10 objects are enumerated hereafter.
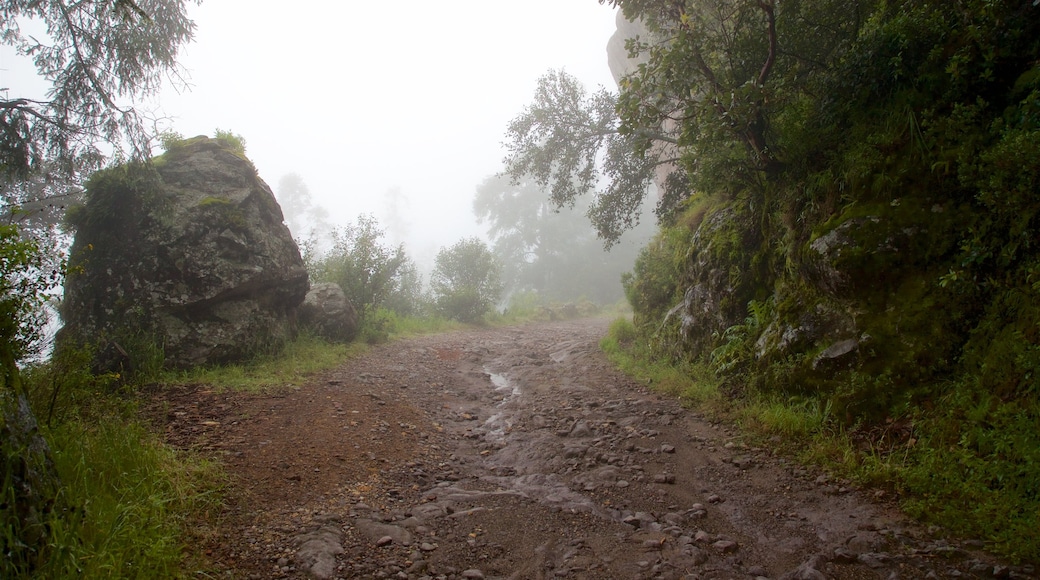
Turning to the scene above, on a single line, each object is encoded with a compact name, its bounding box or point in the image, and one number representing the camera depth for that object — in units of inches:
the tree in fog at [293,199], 2010.3
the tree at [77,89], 265.6
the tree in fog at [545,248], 1494.8
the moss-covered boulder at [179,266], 292.8
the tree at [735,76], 225.5
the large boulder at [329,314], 414.6
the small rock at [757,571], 112.0
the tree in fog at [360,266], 531.8
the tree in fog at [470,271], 895.7
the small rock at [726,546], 121.7
